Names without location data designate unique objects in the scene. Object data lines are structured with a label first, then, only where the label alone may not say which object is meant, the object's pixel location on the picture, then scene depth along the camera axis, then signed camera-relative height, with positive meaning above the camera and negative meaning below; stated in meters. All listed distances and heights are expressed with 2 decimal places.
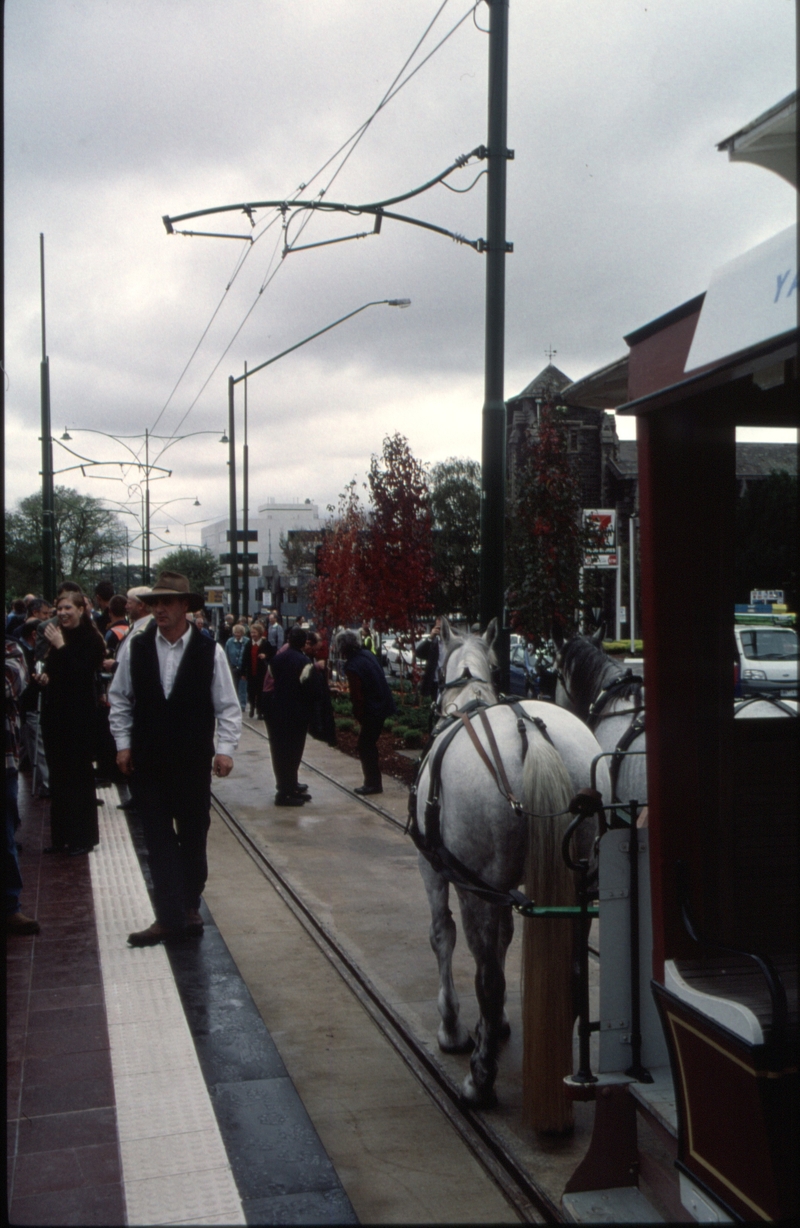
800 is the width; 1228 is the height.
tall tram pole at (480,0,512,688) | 7.62 +1.86
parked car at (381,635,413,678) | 31.20 -1.81
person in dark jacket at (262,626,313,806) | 10.89 -1.13
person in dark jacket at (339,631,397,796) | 10.79 -0.85
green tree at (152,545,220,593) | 88.76 +3.52
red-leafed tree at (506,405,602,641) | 14.09 +0.78
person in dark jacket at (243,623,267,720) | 17.41 -0.98
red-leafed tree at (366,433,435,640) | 20.36 +1.11
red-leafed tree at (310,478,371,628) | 23.05 +0.69
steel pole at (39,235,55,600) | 18.14 +2.24
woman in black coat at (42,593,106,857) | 8.10 -0.91
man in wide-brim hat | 6.07 -0.75
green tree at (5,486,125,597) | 64.61 +4.71
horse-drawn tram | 2.62 -0.79
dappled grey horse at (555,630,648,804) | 4.98 -0.55
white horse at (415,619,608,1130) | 3.95 -0.92
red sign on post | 14.79 +0.84
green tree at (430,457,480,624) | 46.34 +3.91
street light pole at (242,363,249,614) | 28.34 +2.64
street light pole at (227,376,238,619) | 24.89 +3.10
